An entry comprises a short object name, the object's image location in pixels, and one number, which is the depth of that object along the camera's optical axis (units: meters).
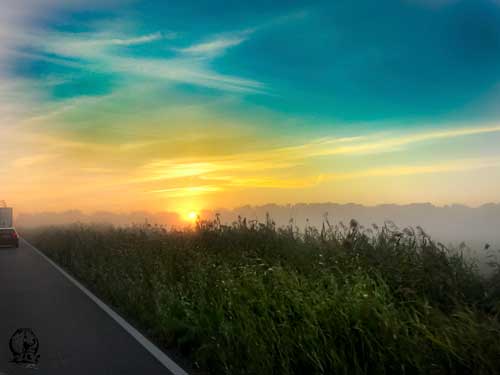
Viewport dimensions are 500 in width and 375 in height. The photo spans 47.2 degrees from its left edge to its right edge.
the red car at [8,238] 35.53
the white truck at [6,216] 56.59
